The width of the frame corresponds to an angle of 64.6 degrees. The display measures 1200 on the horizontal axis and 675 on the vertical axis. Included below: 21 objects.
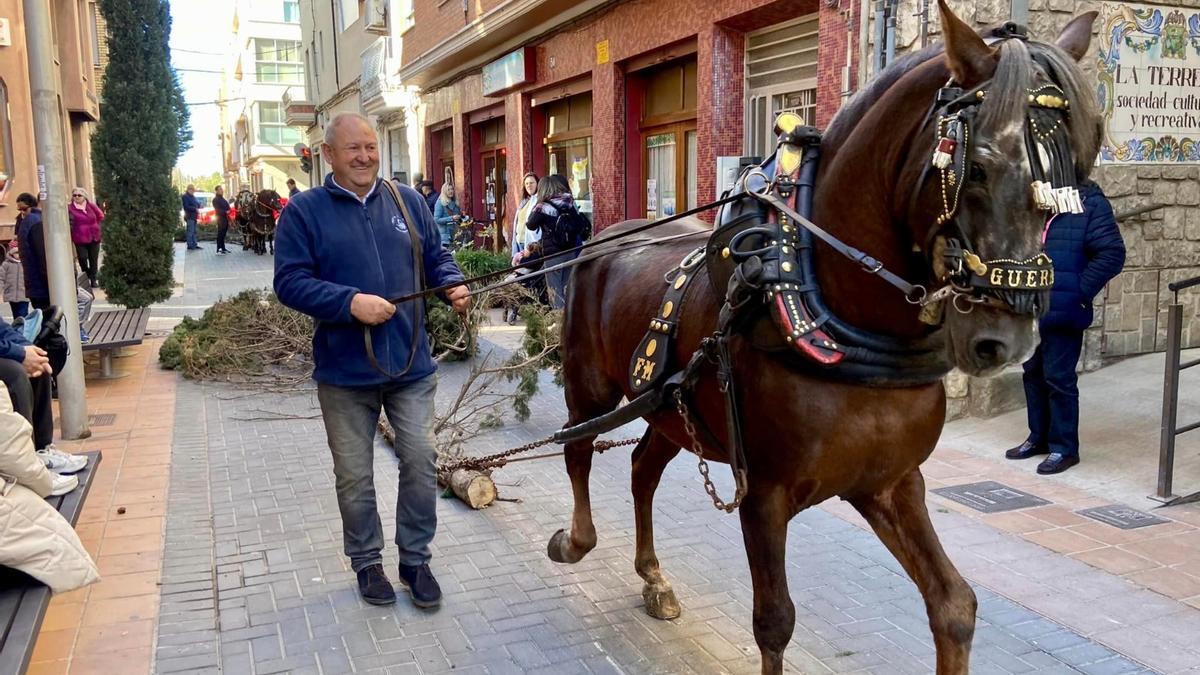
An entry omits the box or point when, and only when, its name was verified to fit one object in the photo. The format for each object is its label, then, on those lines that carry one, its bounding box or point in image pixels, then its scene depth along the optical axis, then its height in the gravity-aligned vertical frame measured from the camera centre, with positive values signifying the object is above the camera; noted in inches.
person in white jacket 126.3 -41.6
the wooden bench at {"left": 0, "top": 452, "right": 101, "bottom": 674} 110.5 -50.0
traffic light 1257.4 +72.3
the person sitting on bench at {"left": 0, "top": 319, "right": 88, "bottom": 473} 183.9 -36.2
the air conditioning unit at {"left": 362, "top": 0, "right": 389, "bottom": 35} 870.4 +180.1
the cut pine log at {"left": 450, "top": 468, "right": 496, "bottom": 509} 212.8 -62.6
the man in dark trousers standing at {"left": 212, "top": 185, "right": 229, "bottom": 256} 1117.7 +1.6
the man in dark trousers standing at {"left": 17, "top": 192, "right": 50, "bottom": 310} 374.9 -16.7
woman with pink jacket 651.5 -7.1
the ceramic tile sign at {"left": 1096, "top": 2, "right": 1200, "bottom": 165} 272.7 +32.0
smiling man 149.8 -17.8
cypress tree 430.3 +29.4
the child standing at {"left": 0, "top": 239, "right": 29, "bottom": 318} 361.7 -24.8
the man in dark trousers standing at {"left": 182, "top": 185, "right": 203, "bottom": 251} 1147.9 -1.1
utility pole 260.8 +3.4
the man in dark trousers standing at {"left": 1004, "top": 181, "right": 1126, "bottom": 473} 224.2 -24.7
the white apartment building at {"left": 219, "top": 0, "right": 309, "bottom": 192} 2319.1 +327.3
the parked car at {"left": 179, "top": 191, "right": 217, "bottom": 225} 1705.2 +1.3
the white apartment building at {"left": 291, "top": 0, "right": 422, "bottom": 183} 872.3 +153.1
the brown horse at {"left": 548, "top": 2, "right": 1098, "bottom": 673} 82.1 -12.4
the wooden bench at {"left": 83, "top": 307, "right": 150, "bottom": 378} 337.4 -43.3
